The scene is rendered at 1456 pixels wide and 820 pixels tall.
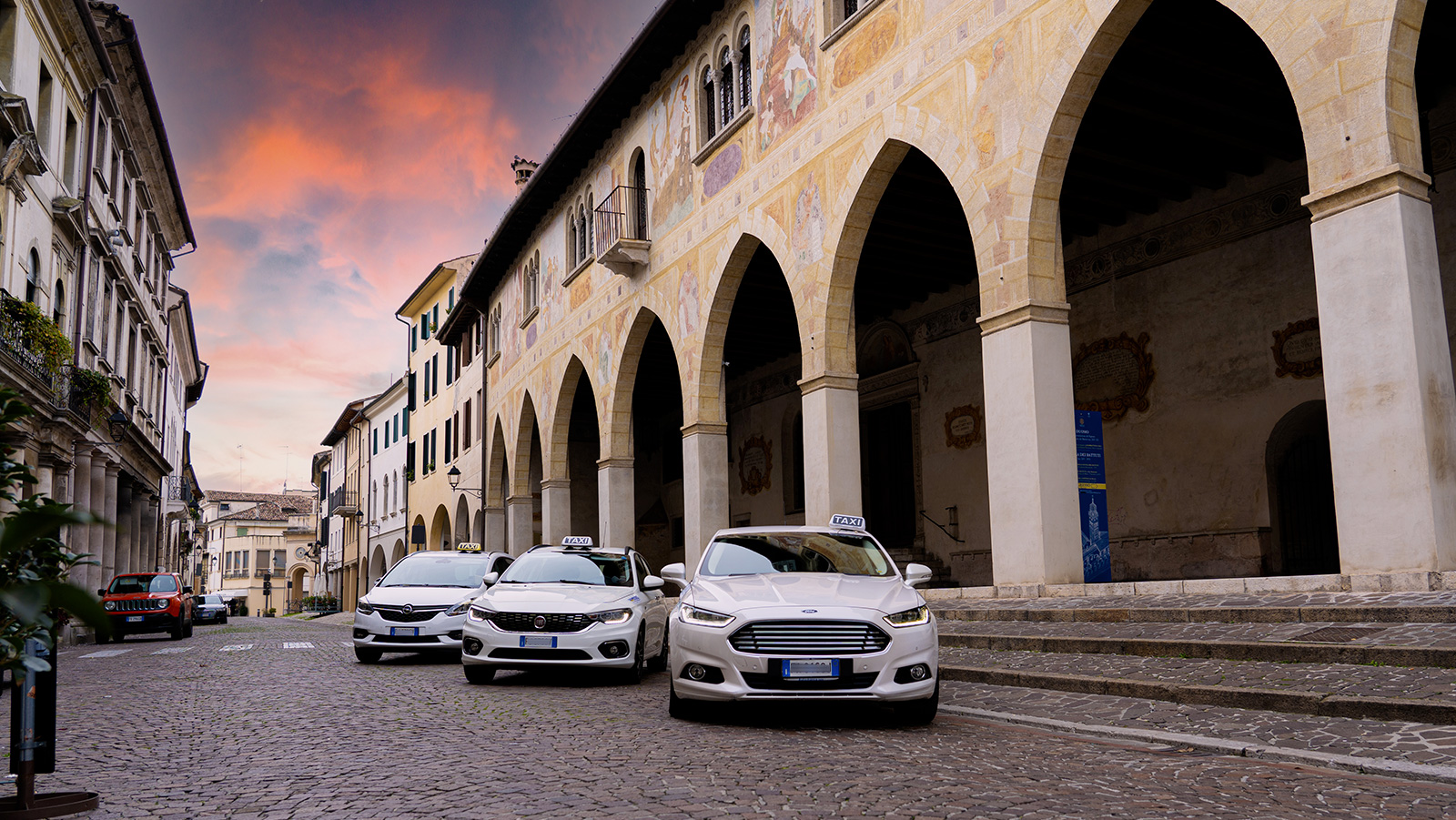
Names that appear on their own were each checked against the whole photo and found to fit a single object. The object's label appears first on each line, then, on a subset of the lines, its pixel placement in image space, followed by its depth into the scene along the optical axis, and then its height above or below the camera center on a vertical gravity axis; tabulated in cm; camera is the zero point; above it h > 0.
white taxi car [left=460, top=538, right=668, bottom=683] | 1143 -53
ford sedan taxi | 783 -52
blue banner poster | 1379 +63
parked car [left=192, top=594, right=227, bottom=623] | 4691 -113
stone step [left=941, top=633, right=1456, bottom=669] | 730 -68
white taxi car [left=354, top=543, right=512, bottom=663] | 1473 -48
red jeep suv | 2591 -46
